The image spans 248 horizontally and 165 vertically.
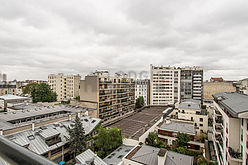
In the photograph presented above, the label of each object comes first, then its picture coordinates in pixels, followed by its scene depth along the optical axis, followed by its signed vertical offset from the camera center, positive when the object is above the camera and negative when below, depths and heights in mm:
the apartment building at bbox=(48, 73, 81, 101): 55156 -804
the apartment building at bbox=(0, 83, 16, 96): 58031 -2722
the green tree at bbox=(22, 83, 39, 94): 54756 -2476
